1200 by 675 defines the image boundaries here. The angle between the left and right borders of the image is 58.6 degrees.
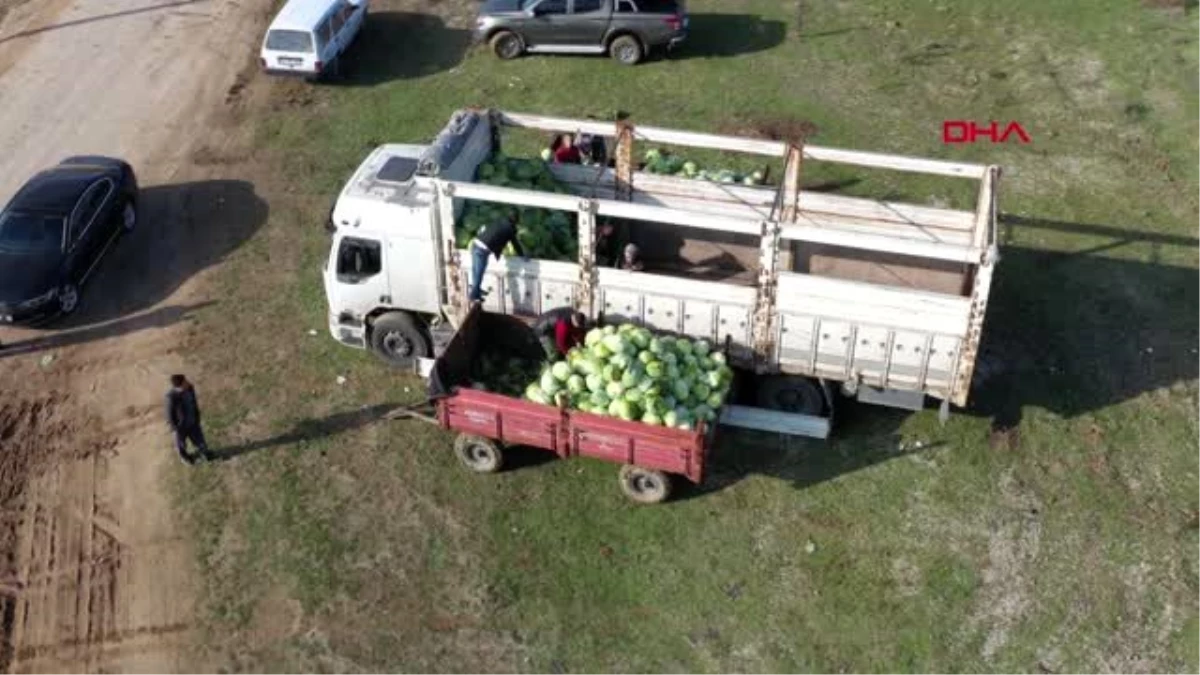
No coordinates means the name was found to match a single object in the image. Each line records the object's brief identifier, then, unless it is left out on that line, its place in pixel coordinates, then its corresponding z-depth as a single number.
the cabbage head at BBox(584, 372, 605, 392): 13.11
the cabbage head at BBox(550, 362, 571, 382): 13.26
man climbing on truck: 14.01
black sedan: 16.58
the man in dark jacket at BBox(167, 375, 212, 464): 13.52
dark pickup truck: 23.05
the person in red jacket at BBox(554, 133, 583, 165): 17.25
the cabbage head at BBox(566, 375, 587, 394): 13.16
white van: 22.78
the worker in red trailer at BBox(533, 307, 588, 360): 13.78
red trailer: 12.66
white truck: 13.12
